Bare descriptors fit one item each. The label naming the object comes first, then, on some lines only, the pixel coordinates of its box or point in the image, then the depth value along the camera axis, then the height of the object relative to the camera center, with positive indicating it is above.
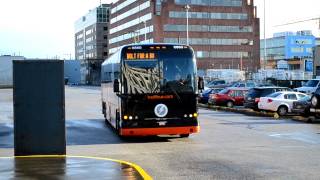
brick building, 138.38 +11.78
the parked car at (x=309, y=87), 47.08 -0.93
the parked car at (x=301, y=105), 30.61 -1.56
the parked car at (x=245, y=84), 55.91 -0.76
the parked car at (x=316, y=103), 25.64 -1.22
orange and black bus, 17.59 -0.39
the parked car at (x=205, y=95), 46.14 -1.48
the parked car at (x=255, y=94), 33.78 -1.06
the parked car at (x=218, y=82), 78.84 -0.73
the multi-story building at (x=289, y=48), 150.62 +7.92
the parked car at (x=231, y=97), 41.19 -1.47
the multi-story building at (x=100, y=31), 195.25 +16.00
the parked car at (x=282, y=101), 31.33 -1.35
